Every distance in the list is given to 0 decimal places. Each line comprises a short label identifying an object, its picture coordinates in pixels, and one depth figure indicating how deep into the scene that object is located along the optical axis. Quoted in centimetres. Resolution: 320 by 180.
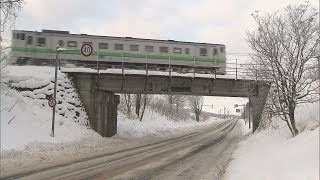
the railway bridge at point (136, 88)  3397
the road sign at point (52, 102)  2631
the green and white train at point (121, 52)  3972
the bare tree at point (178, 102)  9975
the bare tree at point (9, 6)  1684
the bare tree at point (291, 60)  2055
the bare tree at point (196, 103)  11211
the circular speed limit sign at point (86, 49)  2638
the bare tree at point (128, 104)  5595
